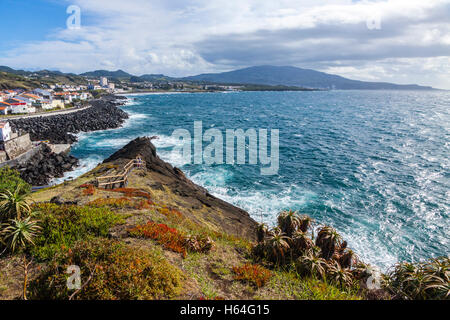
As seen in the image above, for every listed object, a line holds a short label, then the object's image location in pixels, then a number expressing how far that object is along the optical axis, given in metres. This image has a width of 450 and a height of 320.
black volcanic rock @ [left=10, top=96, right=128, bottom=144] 62.62
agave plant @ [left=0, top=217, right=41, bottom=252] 9.95
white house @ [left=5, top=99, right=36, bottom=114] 87.50
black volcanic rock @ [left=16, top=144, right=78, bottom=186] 38.28
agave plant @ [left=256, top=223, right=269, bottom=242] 13.41
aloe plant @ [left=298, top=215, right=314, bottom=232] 13.04
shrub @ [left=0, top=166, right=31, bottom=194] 23.64
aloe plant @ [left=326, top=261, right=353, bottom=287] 10.30
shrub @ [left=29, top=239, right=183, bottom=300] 7.59
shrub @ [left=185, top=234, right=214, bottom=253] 11.88
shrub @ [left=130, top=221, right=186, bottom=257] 11.54
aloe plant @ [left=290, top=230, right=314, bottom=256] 11.85
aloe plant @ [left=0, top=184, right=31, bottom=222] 10.89
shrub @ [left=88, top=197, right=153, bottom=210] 16.70
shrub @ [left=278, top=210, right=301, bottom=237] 12.71
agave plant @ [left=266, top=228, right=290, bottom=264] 11.73
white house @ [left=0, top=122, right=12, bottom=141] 44.22
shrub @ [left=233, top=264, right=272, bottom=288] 9.84
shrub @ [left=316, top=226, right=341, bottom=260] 12.16
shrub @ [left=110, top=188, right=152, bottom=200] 21.97
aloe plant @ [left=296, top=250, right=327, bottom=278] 10.44
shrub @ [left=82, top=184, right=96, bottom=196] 20.25
